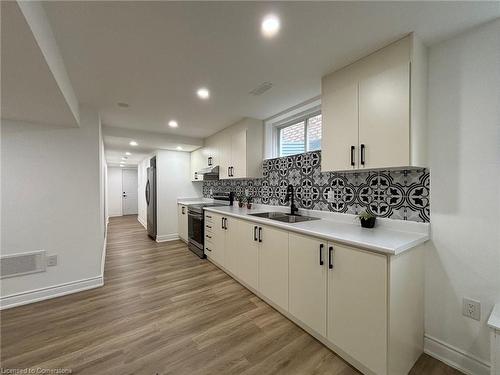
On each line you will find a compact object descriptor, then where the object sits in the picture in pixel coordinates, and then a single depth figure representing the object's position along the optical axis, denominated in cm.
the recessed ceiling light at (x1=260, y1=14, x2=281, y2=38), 134
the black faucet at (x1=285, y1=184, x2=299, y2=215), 275
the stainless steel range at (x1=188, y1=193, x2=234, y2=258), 376
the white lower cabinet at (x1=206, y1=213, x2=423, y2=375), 133
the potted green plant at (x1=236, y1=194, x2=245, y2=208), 388
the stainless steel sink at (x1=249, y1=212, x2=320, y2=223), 254
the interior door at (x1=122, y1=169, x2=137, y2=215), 927
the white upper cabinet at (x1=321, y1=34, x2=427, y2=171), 150
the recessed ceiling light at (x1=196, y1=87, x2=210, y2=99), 234
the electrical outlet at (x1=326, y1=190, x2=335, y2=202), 236
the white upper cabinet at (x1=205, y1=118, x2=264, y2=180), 329
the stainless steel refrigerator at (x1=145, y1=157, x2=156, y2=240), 509
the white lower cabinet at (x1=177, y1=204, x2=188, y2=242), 469
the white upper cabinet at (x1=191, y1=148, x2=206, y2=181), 483
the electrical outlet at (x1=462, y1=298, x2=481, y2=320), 143
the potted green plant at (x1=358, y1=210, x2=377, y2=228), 189
